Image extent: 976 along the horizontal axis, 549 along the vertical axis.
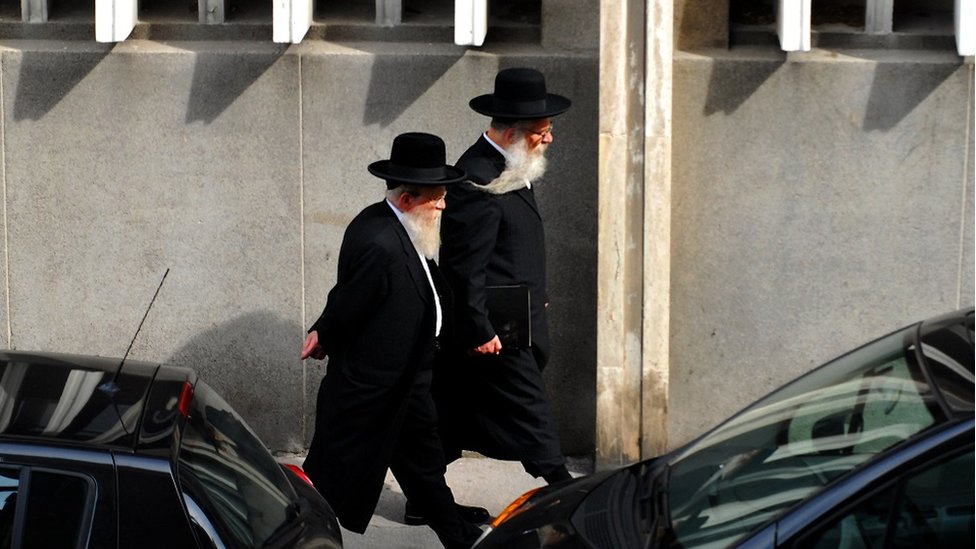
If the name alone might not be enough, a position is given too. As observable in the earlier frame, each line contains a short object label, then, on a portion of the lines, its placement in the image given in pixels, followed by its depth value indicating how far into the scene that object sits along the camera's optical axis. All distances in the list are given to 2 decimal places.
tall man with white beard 13.16
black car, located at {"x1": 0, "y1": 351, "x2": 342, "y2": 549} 8.09
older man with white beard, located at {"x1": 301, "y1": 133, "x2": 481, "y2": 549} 12.35
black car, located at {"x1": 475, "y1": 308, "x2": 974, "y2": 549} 7.83
